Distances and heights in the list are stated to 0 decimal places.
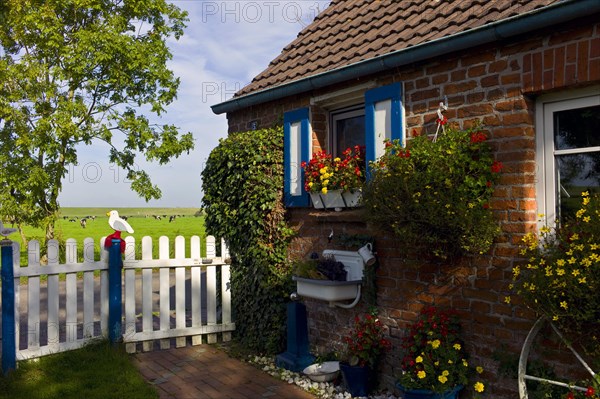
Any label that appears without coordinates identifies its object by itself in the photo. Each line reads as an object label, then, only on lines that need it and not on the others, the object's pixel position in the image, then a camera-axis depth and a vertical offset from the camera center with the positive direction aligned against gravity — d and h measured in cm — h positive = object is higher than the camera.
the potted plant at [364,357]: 477 -139
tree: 1290 +326
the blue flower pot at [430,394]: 397 -144
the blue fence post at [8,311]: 522 -99
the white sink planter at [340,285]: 502 -77
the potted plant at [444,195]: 386 +8
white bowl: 514 -162
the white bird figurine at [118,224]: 723 -19
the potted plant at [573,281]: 304 -47
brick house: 363 +80
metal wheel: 330 -103
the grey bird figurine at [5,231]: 554 -20
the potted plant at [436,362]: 398 -123
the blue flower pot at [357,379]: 477 -158
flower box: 516 +8
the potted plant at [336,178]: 514 +29
